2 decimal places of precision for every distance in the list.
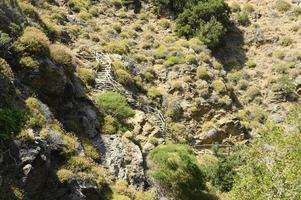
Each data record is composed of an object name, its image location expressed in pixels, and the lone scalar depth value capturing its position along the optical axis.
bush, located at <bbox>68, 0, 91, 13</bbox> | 42.34
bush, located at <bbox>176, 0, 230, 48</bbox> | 44.22
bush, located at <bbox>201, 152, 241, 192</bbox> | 28.89
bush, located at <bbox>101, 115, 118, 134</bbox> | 26.58
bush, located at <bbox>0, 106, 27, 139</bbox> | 16.02
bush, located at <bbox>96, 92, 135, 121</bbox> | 28.84
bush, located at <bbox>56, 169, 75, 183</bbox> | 19.39
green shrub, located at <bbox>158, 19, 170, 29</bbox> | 46.09
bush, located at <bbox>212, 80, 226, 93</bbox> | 37.81
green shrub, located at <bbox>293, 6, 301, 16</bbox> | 47.27
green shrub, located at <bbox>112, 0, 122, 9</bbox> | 46.72
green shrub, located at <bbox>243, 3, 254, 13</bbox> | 48.78
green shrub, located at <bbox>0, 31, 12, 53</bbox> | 22.08
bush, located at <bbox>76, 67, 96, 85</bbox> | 30.28
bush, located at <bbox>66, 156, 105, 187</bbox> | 20.56
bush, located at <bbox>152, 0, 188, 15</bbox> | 47.75
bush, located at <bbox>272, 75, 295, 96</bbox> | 38.97
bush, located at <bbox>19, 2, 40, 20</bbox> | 28.69
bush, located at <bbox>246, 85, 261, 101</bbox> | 39.56
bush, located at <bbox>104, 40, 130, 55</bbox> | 37.51
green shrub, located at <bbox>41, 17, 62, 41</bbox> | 30.73
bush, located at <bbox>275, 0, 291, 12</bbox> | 48.06
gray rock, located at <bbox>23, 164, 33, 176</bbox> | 17.64
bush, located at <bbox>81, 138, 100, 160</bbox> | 23.66
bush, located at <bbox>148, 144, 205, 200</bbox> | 25.69
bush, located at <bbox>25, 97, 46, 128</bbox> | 19.99
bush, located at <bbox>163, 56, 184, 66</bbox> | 39.34
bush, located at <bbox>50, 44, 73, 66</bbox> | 25.53
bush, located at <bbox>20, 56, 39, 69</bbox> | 22.81
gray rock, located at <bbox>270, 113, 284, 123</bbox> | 36.72
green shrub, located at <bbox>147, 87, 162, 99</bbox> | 35.38
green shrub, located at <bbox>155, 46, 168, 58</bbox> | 40.44
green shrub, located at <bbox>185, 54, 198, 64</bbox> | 39.69
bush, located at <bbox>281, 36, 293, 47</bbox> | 44.00
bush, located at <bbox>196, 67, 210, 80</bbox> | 38.47
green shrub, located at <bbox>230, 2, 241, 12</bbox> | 49.53
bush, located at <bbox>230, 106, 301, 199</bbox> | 19.28
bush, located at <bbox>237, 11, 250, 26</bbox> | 47.62
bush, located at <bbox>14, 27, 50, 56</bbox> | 23.14
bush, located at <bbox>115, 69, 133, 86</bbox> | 33.44
